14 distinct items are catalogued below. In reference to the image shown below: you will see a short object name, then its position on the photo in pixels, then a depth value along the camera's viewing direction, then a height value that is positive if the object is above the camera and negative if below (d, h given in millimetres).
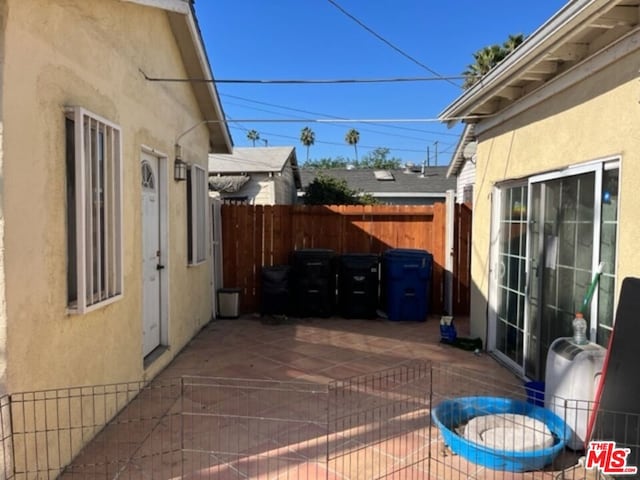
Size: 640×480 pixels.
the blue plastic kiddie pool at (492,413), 2984 -1545
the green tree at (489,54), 18162 +7348
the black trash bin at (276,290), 7961 -1237
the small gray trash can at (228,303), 8070 -1487
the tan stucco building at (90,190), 2535 +225
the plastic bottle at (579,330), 3430 -829
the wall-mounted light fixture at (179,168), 5711 +680
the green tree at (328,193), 16750 +1081
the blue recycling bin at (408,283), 7734 -1064
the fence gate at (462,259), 8227 -676
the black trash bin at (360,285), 7910 -1120
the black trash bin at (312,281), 7887 -1057
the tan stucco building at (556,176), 3195 +439
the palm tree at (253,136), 49194 +9473
